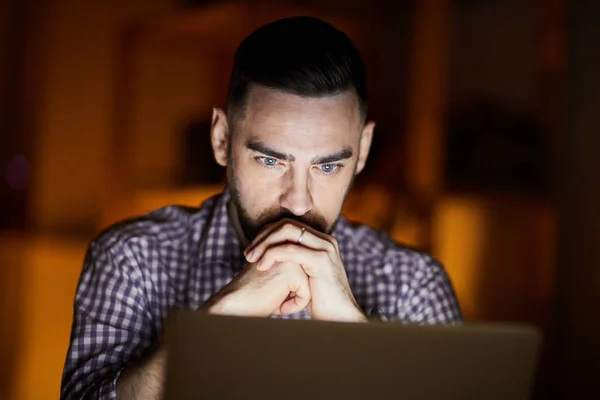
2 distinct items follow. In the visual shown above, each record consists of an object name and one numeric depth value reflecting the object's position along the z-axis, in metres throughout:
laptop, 0.70
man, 1.07
